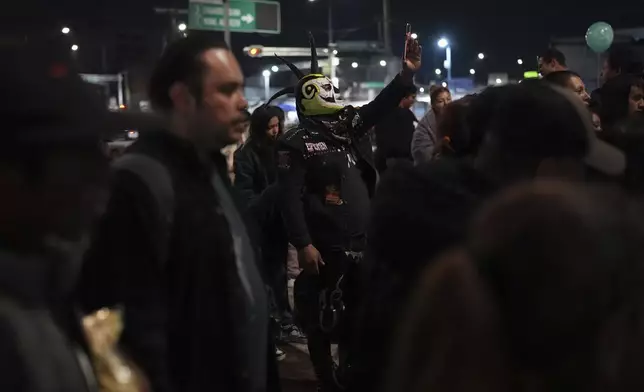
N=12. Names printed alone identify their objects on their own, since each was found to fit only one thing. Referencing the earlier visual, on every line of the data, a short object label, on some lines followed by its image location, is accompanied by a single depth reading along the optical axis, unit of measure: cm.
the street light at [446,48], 4012
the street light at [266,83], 3616
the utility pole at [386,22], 2514
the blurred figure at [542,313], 112
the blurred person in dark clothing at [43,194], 136
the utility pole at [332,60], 2141
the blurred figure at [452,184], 218
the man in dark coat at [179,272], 226
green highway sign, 1571
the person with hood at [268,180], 663
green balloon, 1085
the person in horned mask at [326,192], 470
